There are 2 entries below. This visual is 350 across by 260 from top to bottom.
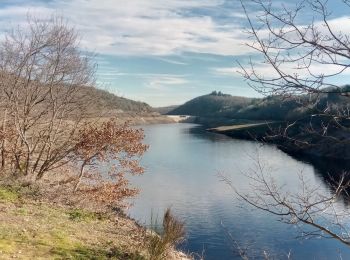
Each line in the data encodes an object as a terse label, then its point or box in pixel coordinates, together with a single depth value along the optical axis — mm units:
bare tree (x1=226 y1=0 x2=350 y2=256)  4626
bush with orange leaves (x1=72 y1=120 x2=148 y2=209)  20000
